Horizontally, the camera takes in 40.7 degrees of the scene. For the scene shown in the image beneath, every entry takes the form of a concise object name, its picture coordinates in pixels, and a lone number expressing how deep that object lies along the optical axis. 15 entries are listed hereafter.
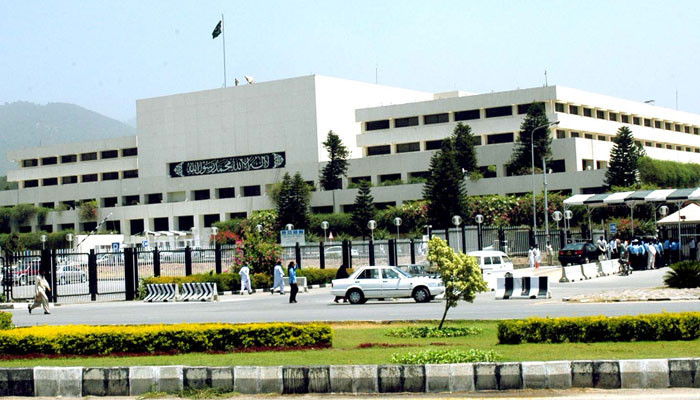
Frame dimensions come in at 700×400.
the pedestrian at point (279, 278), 37.46
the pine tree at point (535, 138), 75.44
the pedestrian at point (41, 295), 29.11
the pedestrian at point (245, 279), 39.31
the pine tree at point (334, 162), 83.75
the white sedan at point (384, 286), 29.56
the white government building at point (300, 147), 82.31
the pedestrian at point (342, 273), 34.33
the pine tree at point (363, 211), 79.50
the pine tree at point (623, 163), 73.44
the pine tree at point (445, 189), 74.25
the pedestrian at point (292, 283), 31.73
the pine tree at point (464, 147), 79.69
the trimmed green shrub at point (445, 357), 12.76
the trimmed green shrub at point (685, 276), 28.94
